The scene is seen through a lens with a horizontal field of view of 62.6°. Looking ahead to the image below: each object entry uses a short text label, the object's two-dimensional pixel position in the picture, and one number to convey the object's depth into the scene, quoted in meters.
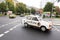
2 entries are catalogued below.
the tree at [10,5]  32.96
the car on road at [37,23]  5.35
